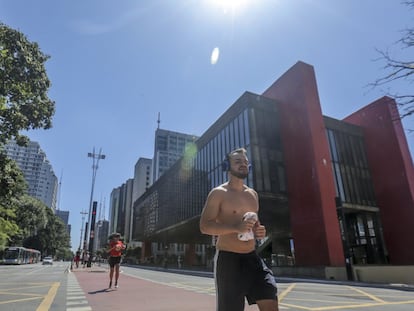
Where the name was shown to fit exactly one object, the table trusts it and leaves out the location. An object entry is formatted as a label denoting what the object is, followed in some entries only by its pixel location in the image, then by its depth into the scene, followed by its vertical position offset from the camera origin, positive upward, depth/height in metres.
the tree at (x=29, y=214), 44.03 +6.74
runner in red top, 9.79 +0.22
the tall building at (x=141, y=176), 122.61 +32.70
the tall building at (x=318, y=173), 21.59 +6.78
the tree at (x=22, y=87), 12.93 +7.63
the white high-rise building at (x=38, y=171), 88.26 +27.00
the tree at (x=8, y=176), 14.36 +4.02
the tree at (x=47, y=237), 69.81 +5.25
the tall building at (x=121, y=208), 130.64 +23.81
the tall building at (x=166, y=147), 113.31 +41.76
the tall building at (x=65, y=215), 175.00 +24.81
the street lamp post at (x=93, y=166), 31.33 +9.88
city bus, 41.25 +0.61
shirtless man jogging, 2.44 +0.06
